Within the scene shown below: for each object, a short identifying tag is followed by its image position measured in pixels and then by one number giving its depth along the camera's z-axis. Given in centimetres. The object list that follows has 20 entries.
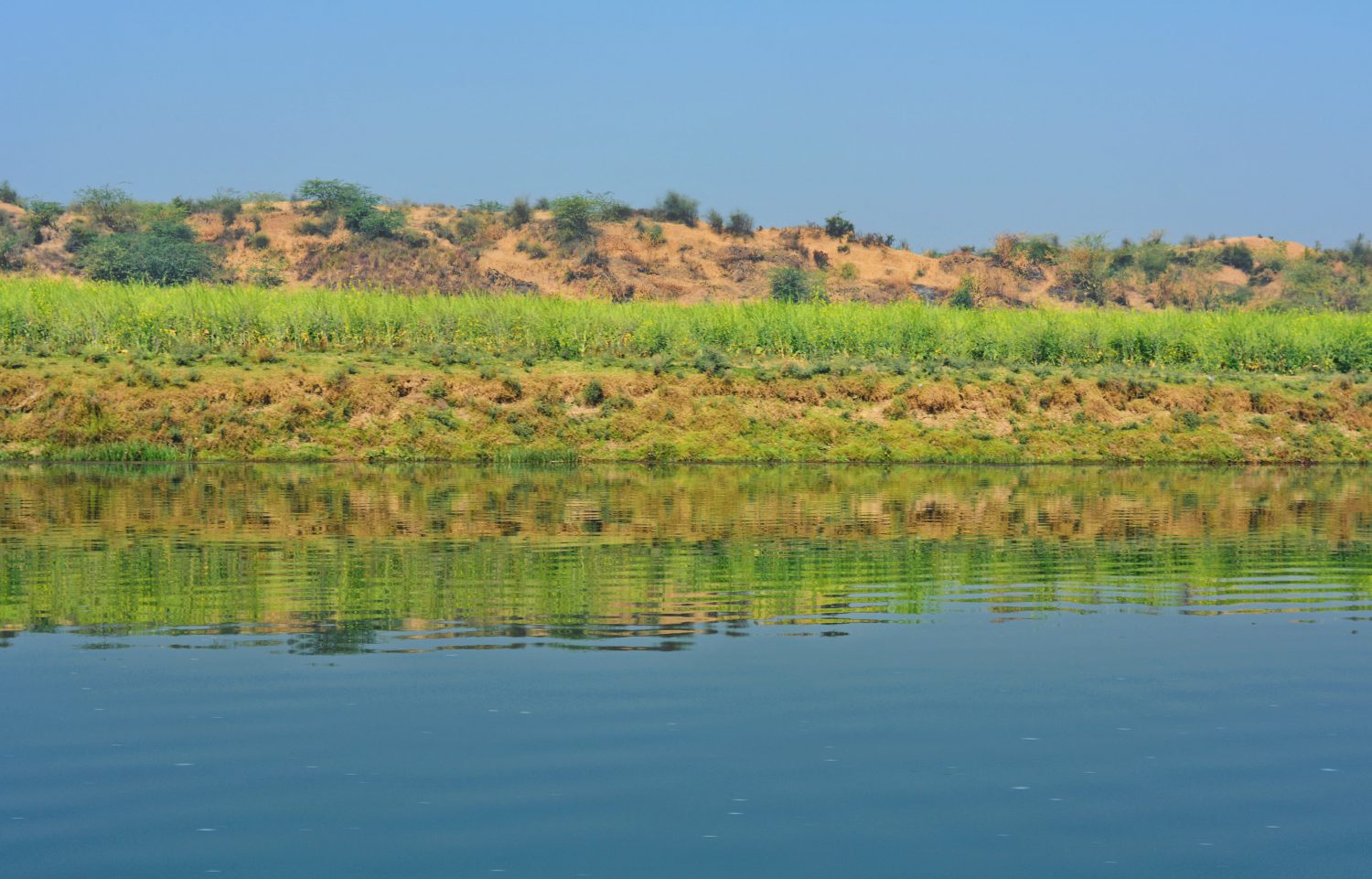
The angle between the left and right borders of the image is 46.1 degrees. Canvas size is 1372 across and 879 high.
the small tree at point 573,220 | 13400
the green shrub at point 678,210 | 14275
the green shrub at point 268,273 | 11900
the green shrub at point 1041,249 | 13925
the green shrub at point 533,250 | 13150
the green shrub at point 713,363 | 6538
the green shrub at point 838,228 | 14165
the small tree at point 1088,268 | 13362
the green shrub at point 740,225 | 14100
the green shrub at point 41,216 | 12912
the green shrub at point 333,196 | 13475
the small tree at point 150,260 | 11669
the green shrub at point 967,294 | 12406
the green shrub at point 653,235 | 13525
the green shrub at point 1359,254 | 14738
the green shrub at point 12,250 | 12150
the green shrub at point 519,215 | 13912
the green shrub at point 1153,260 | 14200
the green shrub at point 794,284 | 12125
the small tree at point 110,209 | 13512
